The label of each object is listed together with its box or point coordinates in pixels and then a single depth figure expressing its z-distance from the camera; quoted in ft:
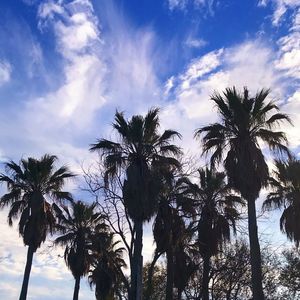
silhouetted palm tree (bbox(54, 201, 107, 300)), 85.01
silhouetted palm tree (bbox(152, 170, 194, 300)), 61.02
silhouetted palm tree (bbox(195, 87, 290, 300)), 50.39
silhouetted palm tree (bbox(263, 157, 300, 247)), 65.93
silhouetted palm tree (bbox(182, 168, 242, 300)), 64.67
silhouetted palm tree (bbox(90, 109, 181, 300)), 51.21
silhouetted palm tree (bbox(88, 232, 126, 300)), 91.13
